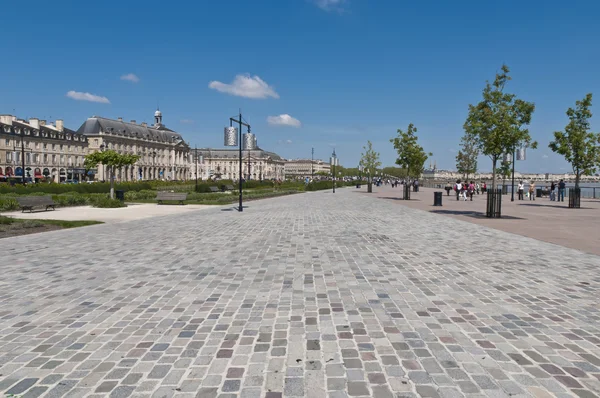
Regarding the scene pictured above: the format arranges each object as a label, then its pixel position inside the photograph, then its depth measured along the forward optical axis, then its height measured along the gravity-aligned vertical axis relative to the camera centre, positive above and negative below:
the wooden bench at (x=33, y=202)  19.24 -1.33
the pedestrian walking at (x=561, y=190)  30.95 -0.65
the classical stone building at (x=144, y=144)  105.31 +9.66
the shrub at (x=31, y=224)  13.48 -1.69
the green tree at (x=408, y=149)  32.44 +2.49
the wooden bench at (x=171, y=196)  26.04 -1.30
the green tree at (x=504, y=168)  17.05 +0.53
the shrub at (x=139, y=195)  32.69 -1.64
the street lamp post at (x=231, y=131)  19.39 +2.28
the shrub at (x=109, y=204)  23.55 -1.66
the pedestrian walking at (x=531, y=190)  35.38 -0.76
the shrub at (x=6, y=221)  13.99 -1.63
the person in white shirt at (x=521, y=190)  34.20 -0.75
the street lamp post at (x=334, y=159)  47.38 +2.32
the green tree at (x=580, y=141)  23.23 +2.37
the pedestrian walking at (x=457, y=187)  33.78 -0.56
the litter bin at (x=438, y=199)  25.14 -1.18
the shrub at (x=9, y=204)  20.61 -1.55
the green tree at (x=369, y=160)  67.69 +3.26
